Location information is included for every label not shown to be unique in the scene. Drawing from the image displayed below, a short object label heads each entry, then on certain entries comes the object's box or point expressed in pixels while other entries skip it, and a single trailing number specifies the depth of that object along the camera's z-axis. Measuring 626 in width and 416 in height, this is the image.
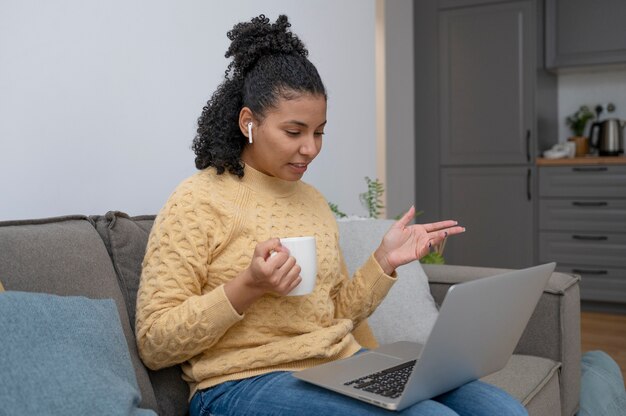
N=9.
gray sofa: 1.24
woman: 1.19
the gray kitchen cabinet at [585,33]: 4.50
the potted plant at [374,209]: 2.65
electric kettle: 4.63
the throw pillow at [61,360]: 0.87
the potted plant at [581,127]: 4.83
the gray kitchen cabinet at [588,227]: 4.33
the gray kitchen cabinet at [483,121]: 4.57
